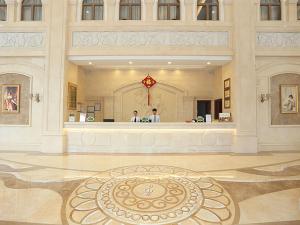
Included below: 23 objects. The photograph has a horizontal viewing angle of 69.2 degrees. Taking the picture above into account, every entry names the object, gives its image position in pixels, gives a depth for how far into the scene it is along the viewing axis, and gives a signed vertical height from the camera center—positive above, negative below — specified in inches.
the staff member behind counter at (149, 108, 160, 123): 336.2 -3.9
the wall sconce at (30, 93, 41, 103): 323.9 +28.2
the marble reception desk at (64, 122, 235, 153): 320.2 -29.3
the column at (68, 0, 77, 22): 333.1 +161.1
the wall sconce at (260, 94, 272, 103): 323.3 +29.8
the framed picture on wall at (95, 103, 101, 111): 434.6 +19.4
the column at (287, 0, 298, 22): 332.8 +164.2
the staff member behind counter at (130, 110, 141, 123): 335.3 -5.6
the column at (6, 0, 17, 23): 333.7 +161.3
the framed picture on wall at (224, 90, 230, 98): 352.2 +38.2
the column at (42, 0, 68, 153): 316.5 +53.3
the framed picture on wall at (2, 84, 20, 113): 331.3 +27.1
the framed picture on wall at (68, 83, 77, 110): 344.2 +32.4
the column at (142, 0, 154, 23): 333.1 +163.4
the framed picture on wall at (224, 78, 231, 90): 347.3 +54.7
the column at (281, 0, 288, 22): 332.8 +163.1
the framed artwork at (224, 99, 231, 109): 347.3 +21.4
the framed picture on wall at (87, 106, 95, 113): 434.3 +14.3
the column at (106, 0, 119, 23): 332.8 +161.7
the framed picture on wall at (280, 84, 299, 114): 329.7 +29.0
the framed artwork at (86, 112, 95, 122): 432.3 +4.3
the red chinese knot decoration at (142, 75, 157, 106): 414.9 +66.2
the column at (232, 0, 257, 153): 316.8 +60.5
